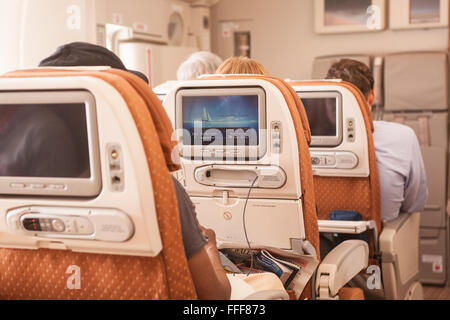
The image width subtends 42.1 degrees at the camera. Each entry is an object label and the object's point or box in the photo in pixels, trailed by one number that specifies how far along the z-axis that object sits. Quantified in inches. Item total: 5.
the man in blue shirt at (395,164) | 125.3
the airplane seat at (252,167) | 85.7
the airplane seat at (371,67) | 205.2
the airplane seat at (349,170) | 112.0
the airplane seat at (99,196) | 50.3
